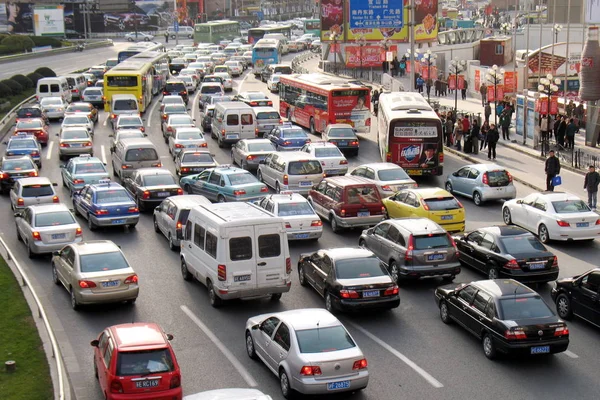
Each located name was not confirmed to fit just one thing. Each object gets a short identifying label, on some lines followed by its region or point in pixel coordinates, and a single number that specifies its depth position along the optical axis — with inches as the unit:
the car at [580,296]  730.6
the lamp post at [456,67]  2046.0
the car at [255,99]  2119.8
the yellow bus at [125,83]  2085.4
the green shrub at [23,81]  2688.7
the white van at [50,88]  2367.1
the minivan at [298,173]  1223.5
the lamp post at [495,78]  1806.1
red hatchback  557.9
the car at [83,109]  2011.6
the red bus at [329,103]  1710.1
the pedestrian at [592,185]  1123.9
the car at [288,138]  1556.3
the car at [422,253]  841.5
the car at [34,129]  1756.9
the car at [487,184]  1193.4
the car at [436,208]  1016.2
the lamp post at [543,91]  1510.8
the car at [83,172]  1261.1
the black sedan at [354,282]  755.4
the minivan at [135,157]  1350.9
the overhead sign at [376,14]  2972.4
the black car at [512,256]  826.8
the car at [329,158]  1343.5
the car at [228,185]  1148.5
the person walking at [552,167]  1207.6
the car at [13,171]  1326.3
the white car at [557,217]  976.3
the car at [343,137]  1582.2
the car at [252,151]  1424.7
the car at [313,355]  583.2
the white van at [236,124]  1678.2
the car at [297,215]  1004.6
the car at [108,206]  1069.8
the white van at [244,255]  771.4
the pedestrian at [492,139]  1514.5
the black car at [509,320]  653.9
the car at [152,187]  1178.0
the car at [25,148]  1503.4
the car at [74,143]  1583.4
